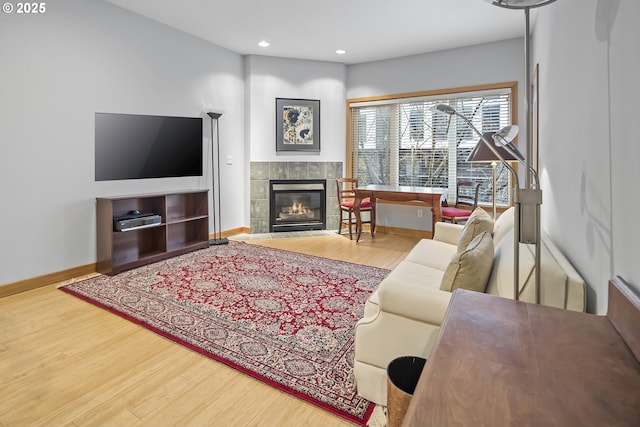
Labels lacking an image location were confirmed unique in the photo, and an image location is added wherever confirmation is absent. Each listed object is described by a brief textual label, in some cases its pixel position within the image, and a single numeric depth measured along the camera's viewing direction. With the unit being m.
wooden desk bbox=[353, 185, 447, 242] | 4.55
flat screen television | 3.81
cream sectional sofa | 1.37
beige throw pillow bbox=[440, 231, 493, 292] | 1.63
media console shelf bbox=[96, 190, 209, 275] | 3.69
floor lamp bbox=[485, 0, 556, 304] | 1.18
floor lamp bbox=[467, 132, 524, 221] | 3.26
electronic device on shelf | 3.69
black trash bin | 1.25
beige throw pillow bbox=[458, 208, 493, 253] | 2.37
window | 5.12
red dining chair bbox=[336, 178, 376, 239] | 5.36
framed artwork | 5.77
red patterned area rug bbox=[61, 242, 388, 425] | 1.96
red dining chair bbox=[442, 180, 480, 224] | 4.65
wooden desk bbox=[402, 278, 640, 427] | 0.58
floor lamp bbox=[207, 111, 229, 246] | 4.93
